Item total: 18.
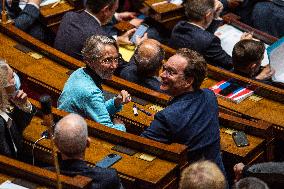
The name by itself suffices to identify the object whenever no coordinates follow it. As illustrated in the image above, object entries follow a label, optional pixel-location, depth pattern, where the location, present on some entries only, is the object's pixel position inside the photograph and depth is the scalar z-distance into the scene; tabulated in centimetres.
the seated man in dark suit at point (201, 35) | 1162
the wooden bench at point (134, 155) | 820
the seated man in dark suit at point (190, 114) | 850
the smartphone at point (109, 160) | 835
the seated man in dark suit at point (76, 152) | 762
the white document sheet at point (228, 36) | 1247
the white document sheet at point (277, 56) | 1090
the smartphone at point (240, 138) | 904
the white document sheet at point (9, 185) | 779
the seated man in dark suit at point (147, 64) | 1001
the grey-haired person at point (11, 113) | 852
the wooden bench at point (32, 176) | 752
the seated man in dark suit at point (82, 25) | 1124
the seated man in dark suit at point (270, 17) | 1320
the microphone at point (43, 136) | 878
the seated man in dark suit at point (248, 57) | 1041
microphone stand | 689
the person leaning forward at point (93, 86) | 932
